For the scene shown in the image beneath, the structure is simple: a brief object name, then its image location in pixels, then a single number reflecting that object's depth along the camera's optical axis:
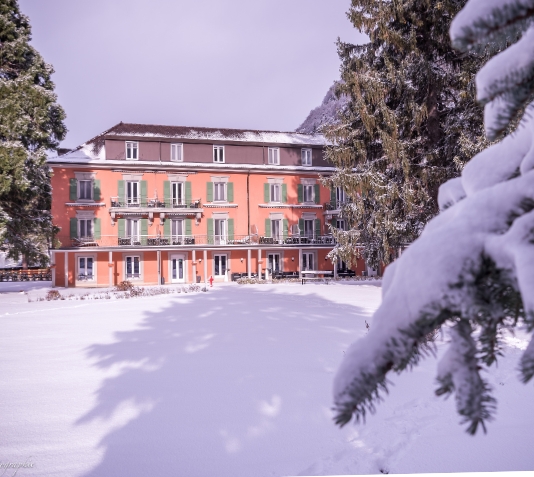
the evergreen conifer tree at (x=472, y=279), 0.68
